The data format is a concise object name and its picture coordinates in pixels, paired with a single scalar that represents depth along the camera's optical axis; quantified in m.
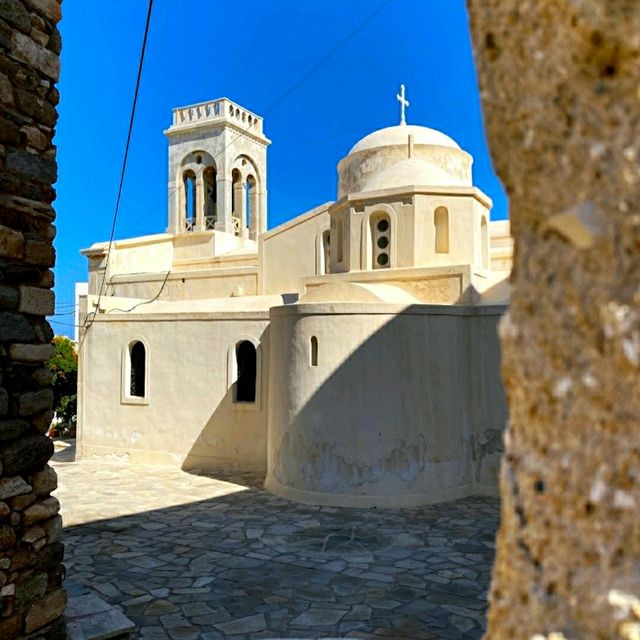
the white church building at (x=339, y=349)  9.12
